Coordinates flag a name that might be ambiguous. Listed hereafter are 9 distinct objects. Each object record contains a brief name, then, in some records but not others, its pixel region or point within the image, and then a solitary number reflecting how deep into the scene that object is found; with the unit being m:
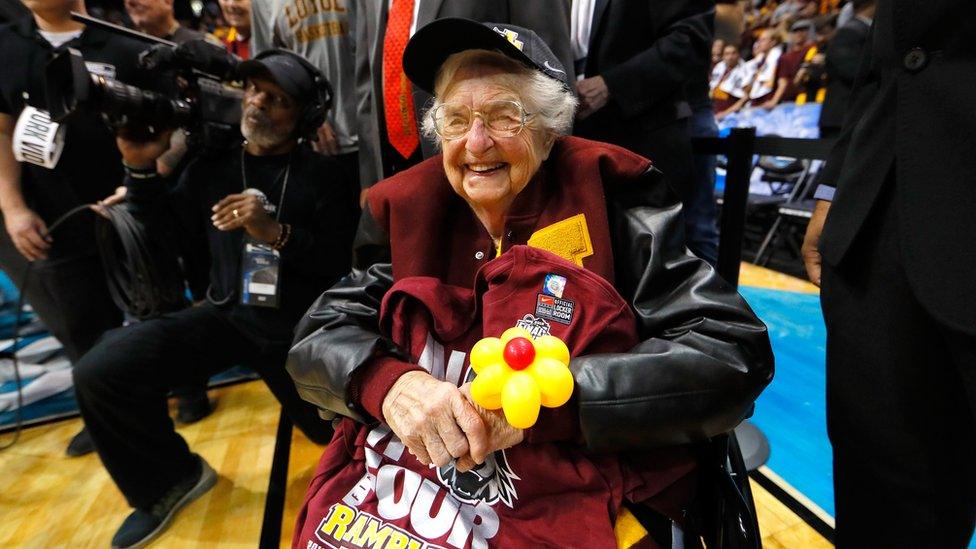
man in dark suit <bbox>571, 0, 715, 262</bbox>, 1.44
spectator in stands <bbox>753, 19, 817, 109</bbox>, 5.54
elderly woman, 0.80
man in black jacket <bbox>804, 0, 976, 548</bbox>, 0.68
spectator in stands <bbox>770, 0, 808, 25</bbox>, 6.69
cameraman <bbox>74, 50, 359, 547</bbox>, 1.58
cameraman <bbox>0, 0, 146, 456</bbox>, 1.74
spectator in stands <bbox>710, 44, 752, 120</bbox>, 6.17
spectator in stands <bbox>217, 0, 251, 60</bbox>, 2.56
